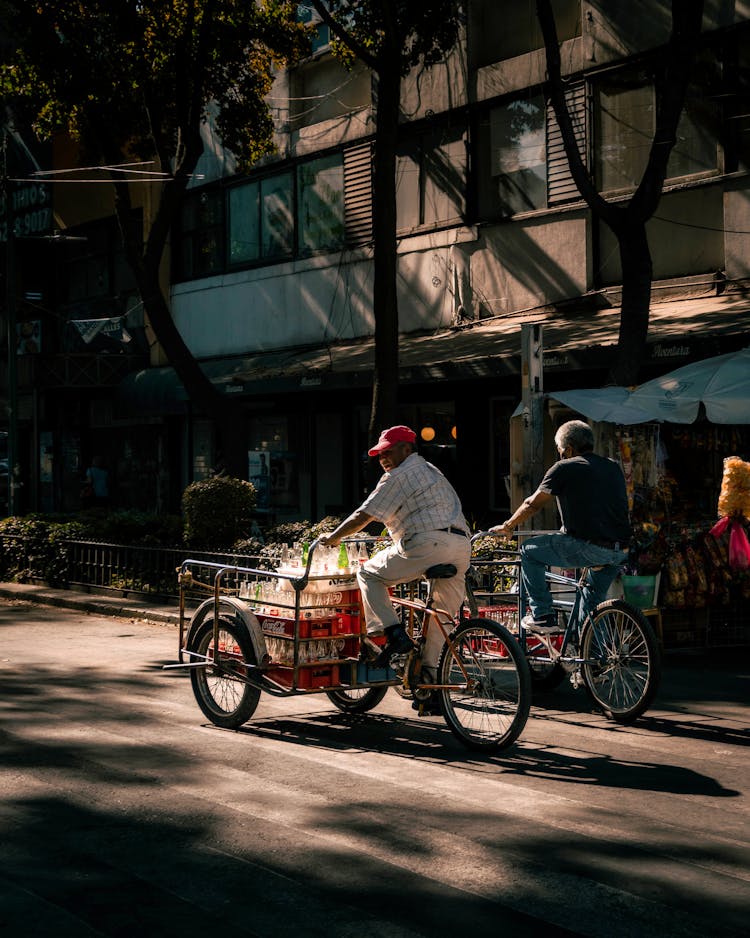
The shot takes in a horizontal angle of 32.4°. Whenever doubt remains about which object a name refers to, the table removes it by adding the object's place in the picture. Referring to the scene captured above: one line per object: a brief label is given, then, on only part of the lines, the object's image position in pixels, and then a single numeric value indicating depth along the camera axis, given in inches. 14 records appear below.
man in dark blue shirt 343.9
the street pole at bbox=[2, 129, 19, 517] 904.3
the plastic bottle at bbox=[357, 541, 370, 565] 336.1
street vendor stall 447.2
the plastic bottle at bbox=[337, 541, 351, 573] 327.6
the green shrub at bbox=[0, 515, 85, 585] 714.8
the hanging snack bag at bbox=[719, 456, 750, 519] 450.0
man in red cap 307.0
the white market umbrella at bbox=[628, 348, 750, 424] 466.3
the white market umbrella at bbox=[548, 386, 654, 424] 474.0
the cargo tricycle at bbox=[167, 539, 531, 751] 293.0
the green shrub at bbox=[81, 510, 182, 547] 706.2
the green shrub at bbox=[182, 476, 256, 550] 651.5
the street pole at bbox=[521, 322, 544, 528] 485.1
